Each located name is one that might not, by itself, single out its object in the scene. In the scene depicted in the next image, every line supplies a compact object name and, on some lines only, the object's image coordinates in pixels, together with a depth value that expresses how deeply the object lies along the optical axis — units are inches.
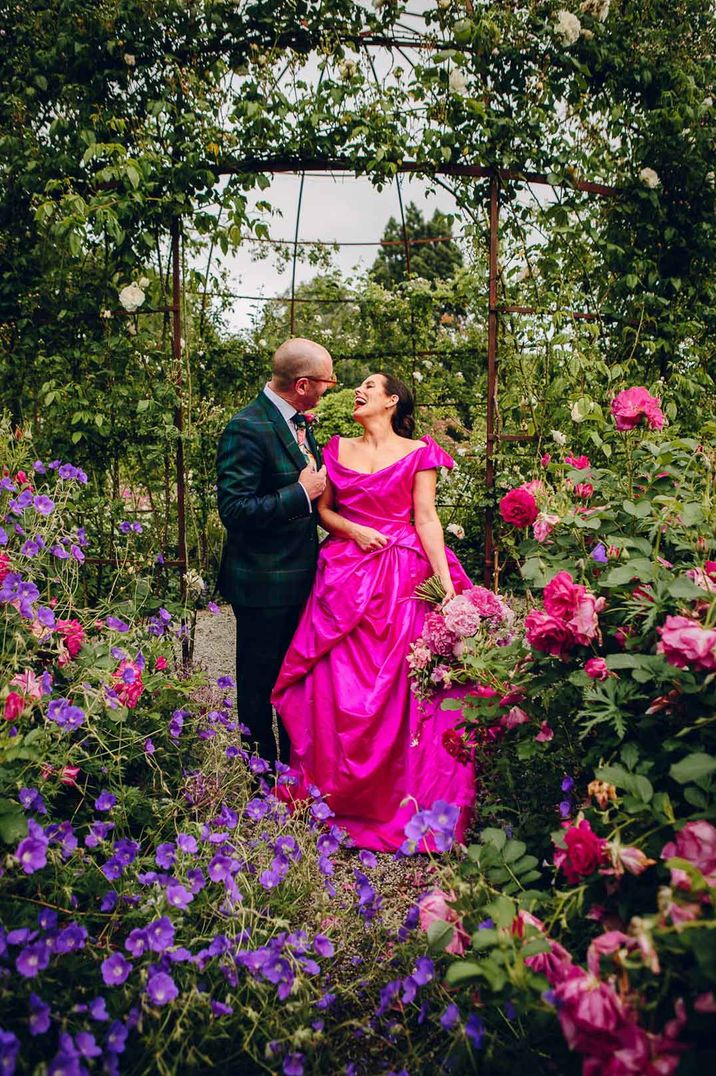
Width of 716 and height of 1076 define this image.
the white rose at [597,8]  129.0
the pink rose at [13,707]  55.6
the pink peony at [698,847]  43.5
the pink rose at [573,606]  58.9
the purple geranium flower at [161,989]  49.4
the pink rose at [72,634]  74.1
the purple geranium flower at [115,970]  51.0
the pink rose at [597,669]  57.2
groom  107.8
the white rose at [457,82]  129.1
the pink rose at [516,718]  71.0
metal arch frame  133.3
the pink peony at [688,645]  47.1
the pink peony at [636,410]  73.8
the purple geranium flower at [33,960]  48.2
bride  105.2
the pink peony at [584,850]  47.7
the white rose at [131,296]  132.3
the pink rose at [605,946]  43.1
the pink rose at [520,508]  74.5
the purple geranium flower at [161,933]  52.4
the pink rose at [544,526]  72.3
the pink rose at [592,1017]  40.1
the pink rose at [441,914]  51.3
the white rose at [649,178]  139.1
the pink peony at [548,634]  59.4
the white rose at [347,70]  128.5
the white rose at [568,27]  128.8
